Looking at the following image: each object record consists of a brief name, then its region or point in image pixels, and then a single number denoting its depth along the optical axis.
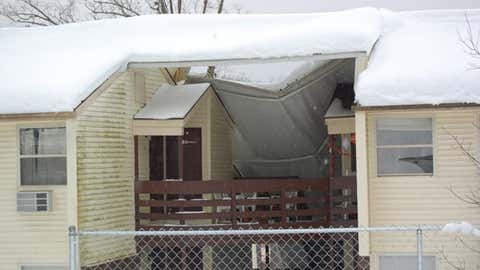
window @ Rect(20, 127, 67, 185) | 14.80
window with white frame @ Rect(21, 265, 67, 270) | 14.57
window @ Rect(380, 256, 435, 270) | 14.37
